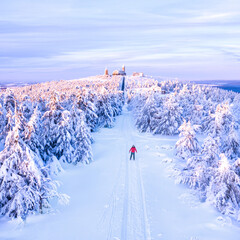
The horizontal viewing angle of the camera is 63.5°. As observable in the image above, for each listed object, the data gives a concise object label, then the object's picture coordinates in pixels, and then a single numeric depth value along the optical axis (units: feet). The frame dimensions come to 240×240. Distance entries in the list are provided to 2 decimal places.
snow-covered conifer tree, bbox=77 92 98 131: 96.07
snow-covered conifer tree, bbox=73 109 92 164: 63.76
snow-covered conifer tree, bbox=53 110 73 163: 62.34
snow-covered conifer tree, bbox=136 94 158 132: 122.80
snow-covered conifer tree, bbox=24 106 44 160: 46.54
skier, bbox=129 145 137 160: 66.38
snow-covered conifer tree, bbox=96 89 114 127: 131.03
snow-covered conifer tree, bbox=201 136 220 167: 45.62
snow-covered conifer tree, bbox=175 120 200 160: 67.71
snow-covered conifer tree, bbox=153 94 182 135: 110.42
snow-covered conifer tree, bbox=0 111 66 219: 32.94
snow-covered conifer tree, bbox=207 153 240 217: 37.58
